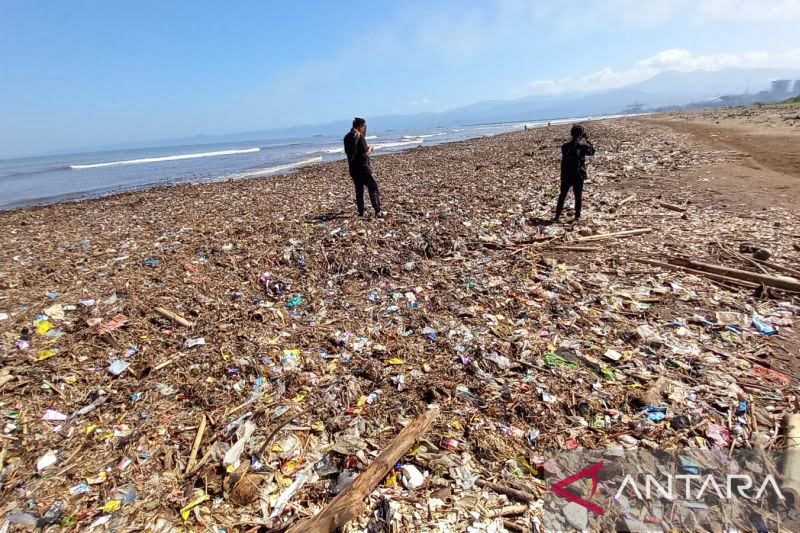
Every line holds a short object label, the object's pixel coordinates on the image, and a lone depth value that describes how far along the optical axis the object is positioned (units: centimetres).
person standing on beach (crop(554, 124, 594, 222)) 866
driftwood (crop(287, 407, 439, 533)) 257
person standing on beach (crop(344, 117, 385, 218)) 928
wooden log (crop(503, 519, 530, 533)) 263
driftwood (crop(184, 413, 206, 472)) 325
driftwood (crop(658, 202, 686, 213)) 916
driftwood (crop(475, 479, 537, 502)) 283
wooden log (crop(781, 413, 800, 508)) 263
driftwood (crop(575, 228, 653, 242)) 778
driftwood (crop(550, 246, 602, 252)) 733
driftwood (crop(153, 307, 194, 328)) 542
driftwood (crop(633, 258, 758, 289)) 556
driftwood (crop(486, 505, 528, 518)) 273
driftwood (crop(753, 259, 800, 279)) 555
